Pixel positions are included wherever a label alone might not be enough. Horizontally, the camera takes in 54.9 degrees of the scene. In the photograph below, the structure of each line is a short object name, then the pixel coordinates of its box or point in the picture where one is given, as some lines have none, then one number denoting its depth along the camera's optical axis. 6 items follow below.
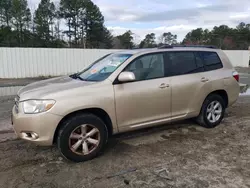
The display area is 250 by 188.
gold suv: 3.47
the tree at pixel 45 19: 32.91
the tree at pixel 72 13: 36.66
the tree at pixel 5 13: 32.97
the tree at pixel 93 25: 37.53
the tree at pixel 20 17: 32.59
